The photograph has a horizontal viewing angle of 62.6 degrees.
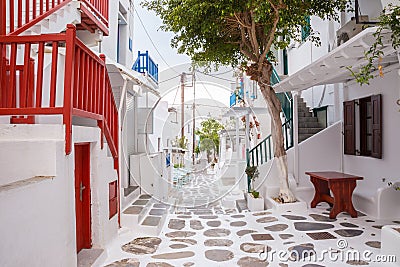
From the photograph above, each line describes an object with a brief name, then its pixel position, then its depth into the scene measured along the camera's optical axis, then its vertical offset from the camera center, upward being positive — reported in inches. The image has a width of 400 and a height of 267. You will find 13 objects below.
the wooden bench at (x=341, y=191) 222.1 -37.0
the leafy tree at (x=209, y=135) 906.1 +4.2
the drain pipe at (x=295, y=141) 298.4 -4.1
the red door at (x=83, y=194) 153.9 -27.9
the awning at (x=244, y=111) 412.3 +34.0
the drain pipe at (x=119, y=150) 207.3 -9.1
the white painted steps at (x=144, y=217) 206.2 -55.4
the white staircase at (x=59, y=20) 163.3 +63.0
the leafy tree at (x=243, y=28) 219.9 +83.0
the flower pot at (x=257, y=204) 288.7 -59.3
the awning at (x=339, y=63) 164.6 +46.2
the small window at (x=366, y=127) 244.2 +8.0
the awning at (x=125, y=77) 209.8 +42.5
